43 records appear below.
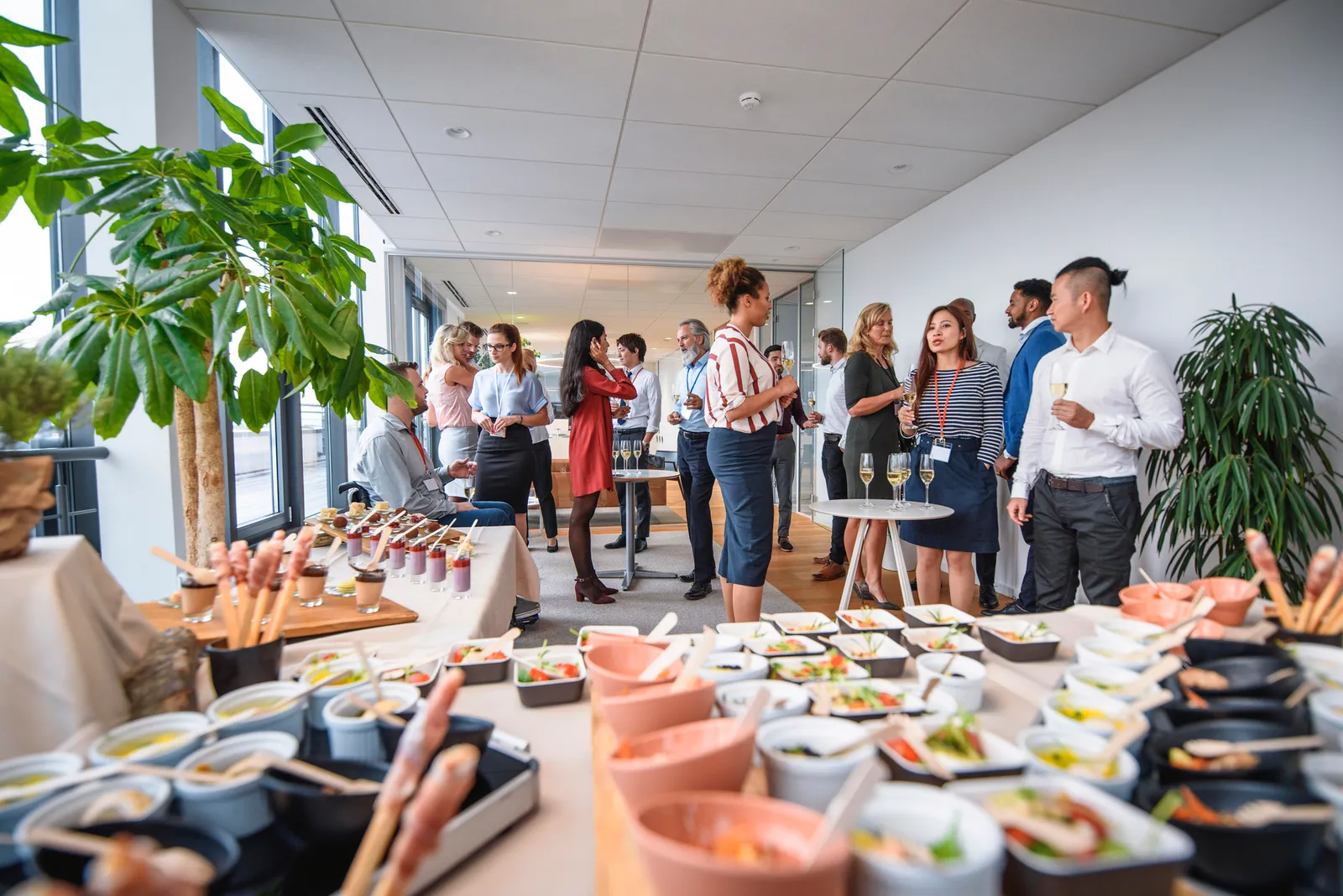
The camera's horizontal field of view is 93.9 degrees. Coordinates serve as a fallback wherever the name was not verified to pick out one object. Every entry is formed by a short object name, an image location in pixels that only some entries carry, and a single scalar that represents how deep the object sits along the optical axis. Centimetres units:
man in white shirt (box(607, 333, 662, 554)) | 493
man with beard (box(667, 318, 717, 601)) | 376
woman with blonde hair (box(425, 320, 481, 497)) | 382
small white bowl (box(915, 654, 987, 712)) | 89
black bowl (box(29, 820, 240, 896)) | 46
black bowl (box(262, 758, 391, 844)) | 55
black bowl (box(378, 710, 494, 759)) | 68
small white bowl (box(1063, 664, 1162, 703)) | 79
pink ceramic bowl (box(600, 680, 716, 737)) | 70
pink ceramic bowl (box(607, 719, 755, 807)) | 56
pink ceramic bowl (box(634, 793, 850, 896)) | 43
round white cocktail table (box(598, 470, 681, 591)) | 387
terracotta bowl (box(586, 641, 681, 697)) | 83
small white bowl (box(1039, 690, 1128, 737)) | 69
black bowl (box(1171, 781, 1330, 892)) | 49
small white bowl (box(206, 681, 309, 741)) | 69
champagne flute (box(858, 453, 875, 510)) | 258
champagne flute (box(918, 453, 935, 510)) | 260
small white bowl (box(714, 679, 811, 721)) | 76
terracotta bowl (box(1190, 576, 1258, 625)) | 109
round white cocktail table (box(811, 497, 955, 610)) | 238
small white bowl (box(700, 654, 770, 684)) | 90
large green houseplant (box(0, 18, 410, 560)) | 114
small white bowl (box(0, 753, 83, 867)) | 60
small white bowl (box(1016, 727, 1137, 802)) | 58
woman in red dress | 349
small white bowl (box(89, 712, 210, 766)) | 62
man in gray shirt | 268
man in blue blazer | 319
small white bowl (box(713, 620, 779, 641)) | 118
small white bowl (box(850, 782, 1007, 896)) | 44
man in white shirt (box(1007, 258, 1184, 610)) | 211
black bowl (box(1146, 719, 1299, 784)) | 60
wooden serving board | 128
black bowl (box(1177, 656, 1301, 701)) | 74
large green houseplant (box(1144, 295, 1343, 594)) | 213
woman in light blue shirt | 366
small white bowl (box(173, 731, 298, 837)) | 56
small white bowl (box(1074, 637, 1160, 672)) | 89
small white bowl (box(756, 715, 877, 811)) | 59
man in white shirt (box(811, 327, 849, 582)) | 455
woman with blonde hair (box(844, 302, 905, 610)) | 359
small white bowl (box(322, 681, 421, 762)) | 71
